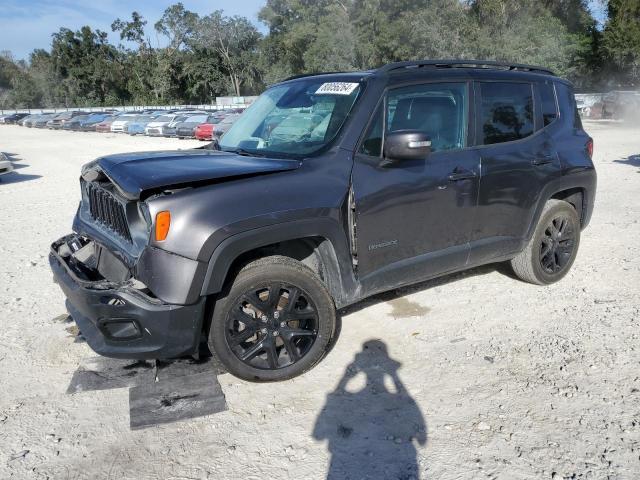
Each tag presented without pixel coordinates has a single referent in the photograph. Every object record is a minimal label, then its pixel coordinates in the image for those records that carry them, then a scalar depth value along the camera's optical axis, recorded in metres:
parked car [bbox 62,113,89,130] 37.75
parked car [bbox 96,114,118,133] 34.59
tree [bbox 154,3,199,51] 78.50
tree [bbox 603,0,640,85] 43.62
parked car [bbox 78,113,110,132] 35.97
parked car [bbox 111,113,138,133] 33.09
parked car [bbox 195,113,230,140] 23.58
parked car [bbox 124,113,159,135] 30.72
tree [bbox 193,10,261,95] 76.06
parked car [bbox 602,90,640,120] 29.00
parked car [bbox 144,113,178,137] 28.71
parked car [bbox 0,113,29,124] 50.09
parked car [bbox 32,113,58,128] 42.62
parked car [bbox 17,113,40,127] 45.66
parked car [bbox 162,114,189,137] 27.52
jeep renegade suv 2.88
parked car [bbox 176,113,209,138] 26.08
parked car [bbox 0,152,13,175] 13.15
